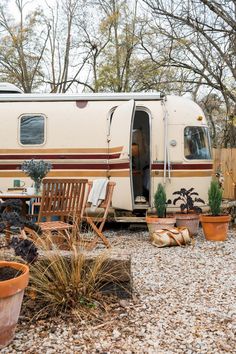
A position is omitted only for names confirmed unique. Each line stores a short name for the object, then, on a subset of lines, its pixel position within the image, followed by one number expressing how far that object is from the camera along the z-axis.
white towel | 6.23
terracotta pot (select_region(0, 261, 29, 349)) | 2.43
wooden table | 5.86
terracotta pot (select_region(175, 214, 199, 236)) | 6.67
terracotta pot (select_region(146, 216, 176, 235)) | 6.31
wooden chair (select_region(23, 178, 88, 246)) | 4.93
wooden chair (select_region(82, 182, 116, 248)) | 5.14
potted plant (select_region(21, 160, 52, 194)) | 6.12
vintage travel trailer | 7.20
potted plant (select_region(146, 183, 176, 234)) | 6.33
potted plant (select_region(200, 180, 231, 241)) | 6.30
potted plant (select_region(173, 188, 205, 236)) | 6.66
